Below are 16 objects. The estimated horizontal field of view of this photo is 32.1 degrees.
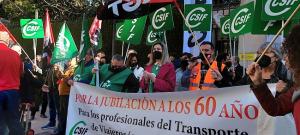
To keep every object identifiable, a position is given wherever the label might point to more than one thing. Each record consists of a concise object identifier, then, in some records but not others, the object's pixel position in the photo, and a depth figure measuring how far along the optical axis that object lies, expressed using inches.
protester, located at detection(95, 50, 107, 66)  414.1
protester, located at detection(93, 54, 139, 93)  273.7
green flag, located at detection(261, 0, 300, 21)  226.1
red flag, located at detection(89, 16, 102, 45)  360.9
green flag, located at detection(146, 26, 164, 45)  432.1
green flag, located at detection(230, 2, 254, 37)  301.6
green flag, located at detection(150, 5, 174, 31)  382.9
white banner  166.4
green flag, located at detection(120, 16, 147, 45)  402.9
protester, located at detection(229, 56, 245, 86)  363.3
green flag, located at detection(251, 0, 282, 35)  251.4
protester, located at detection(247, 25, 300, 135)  103.2
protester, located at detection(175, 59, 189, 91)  307.4
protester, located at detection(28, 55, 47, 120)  305.0
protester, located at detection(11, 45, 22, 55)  315.9
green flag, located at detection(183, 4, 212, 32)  355.9
